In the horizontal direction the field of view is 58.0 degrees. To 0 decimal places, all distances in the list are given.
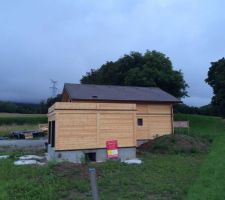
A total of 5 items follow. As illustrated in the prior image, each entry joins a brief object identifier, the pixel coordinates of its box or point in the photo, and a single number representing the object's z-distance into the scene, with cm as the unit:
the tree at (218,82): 2676
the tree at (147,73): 2939
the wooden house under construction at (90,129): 979
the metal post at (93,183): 319
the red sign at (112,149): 1011
